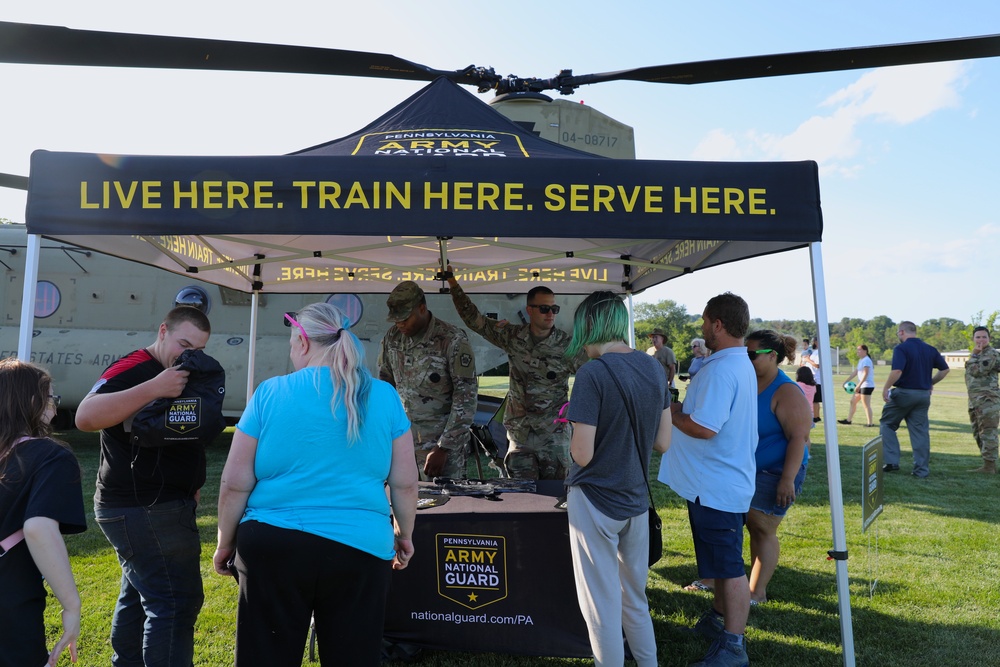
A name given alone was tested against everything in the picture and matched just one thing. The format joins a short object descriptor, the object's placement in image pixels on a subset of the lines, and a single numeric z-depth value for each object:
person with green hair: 2.63
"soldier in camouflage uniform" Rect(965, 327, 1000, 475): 8.52
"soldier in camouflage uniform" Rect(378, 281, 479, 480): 4.23
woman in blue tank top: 3.71
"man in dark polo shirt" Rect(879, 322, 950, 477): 8.34
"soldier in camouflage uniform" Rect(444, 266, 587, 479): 4.48
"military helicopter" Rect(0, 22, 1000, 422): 3.65
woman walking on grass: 14.31
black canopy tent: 2.90
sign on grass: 4.06
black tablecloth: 3.20
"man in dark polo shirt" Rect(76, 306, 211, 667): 2.47
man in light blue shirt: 3.12
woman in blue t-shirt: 1.98
